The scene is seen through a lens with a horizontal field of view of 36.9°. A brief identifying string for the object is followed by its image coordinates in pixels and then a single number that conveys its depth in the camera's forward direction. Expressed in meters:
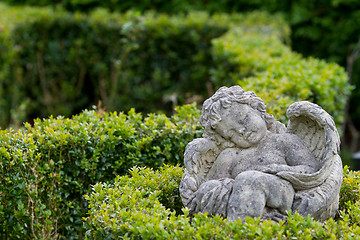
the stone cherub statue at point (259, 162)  3.35
